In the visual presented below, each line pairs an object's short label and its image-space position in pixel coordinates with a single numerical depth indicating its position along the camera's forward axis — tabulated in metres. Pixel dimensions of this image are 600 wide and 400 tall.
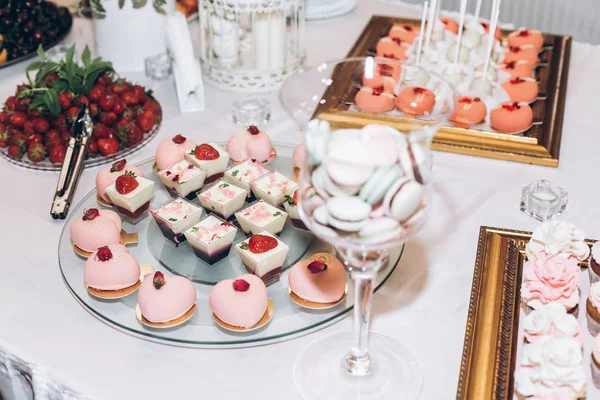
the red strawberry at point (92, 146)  1.52
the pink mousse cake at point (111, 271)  1.13
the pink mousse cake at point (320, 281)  1.11
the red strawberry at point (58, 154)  1.49
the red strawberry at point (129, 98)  1.60
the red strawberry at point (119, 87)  1.60
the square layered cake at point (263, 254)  1.14
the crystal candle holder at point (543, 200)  1.36
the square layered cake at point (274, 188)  1.30
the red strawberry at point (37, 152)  1.50
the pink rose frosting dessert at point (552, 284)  1.11
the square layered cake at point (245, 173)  1.34
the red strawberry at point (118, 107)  1.56
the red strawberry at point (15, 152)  1.51
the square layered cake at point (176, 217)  1.24
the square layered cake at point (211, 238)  1.19
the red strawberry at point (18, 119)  1.54
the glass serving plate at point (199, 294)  1.08
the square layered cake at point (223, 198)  1.28
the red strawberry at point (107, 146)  1.52
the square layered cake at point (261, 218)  1.23
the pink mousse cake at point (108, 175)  1.34
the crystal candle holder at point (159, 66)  1.86
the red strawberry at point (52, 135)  1.51
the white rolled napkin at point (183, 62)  1.69
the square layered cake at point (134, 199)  1.29
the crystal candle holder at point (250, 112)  1.67
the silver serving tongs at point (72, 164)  1.39
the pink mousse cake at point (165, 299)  1.07
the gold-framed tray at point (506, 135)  1.53
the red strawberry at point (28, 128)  1.53
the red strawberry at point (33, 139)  1.51
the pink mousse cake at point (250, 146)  1.45
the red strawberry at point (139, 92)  1.63
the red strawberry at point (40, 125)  1.52
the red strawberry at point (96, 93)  1.56
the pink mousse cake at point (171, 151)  1.42
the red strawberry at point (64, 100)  1.54
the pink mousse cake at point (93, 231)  1.21
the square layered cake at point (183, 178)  1.35
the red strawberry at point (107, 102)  1.55
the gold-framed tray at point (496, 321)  1.00
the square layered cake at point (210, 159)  1.39
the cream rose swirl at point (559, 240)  1.18
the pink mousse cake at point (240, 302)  1.06
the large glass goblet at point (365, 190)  0.79
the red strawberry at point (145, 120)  1.59
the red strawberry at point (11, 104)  1.58
